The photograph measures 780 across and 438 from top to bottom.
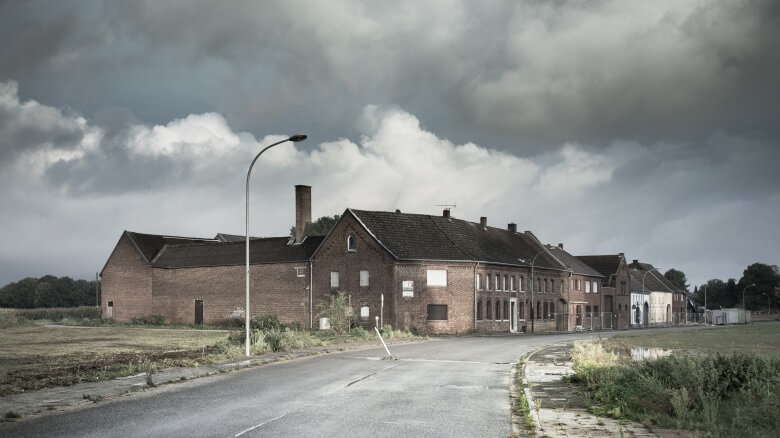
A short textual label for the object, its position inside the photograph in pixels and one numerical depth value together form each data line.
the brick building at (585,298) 78.70
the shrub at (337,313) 50.91
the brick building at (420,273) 55.56
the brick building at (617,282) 91.06
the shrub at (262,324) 39.03
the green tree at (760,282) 152.50
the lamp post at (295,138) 26.24
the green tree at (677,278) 167.25
